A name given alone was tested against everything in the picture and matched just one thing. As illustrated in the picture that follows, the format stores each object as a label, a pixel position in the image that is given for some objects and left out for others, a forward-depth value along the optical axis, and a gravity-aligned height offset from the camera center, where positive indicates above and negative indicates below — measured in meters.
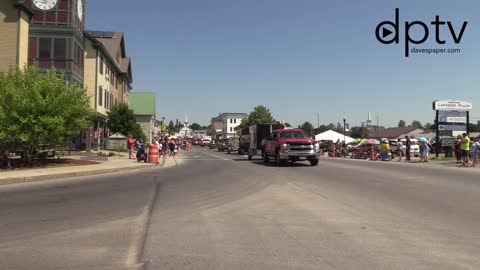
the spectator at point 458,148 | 25.29 -0.15
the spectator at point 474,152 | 23.37 -0.32
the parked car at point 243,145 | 42.41 -0.22
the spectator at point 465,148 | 23.57 -0.13
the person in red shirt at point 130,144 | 29.66 -0.18
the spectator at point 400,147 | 31.43 -0.16
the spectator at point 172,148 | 40.15 -0.54
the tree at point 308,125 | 144.32 +6.11
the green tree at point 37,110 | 18.42 +1.26
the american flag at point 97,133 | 37.35 +0.65
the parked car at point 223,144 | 58.12 -0.22
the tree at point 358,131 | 165.60 +4.78
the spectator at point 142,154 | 26.02 -0.72
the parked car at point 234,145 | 47.96 -0.25
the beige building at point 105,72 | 42.16 +7.51
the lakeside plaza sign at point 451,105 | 36.06 +3.17
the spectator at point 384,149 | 31.41 -0.35
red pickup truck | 23.48 -0.18
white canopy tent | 69.94 +1.20
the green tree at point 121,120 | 47.91 +2.28
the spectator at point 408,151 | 29.92 -0.41
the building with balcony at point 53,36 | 34.47 +7.87
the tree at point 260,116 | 102.12 +6.09
